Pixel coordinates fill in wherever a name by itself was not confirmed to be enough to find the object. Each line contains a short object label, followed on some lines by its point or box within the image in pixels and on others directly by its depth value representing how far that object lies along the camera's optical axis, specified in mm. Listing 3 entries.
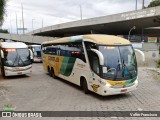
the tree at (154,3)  33929
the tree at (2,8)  6805
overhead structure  19559
